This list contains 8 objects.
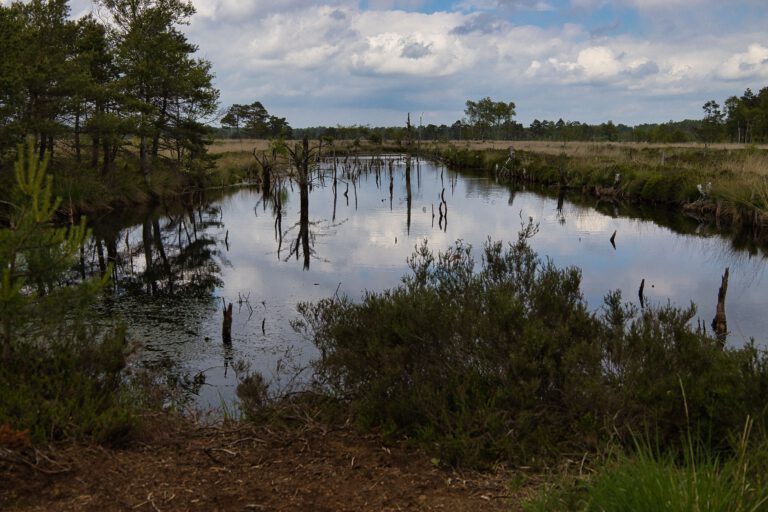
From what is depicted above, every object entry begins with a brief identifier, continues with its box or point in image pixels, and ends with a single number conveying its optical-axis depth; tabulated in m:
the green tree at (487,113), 117.06
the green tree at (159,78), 32.06
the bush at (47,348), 4.90
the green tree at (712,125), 81.20
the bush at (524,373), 4.79
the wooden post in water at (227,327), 11.02
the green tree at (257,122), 100.68
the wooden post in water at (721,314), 11.37
